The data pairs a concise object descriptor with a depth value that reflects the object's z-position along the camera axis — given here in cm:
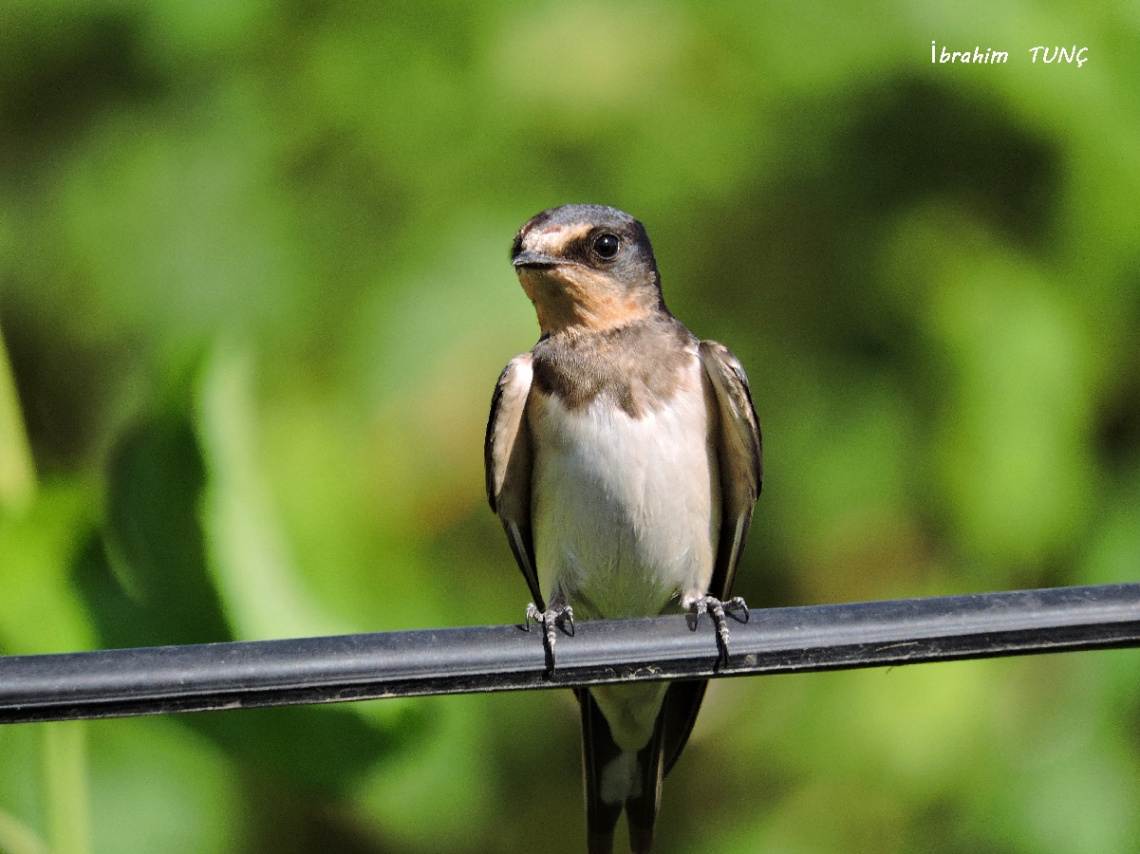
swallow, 642
